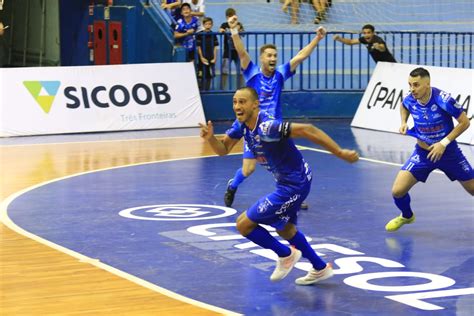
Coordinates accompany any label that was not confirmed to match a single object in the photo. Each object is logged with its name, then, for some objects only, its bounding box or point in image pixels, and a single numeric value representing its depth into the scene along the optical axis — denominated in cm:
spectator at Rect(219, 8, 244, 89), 2494
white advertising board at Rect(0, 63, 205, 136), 2188
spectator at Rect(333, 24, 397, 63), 2405
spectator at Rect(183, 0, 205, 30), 2567
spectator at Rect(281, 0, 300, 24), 2752
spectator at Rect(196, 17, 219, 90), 2462
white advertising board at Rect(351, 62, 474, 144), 2147
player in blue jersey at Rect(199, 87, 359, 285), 945
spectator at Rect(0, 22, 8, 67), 3159
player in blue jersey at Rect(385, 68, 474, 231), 1243
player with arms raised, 1423
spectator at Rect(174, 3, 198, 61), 2458
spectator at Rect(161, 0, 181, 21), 2514
